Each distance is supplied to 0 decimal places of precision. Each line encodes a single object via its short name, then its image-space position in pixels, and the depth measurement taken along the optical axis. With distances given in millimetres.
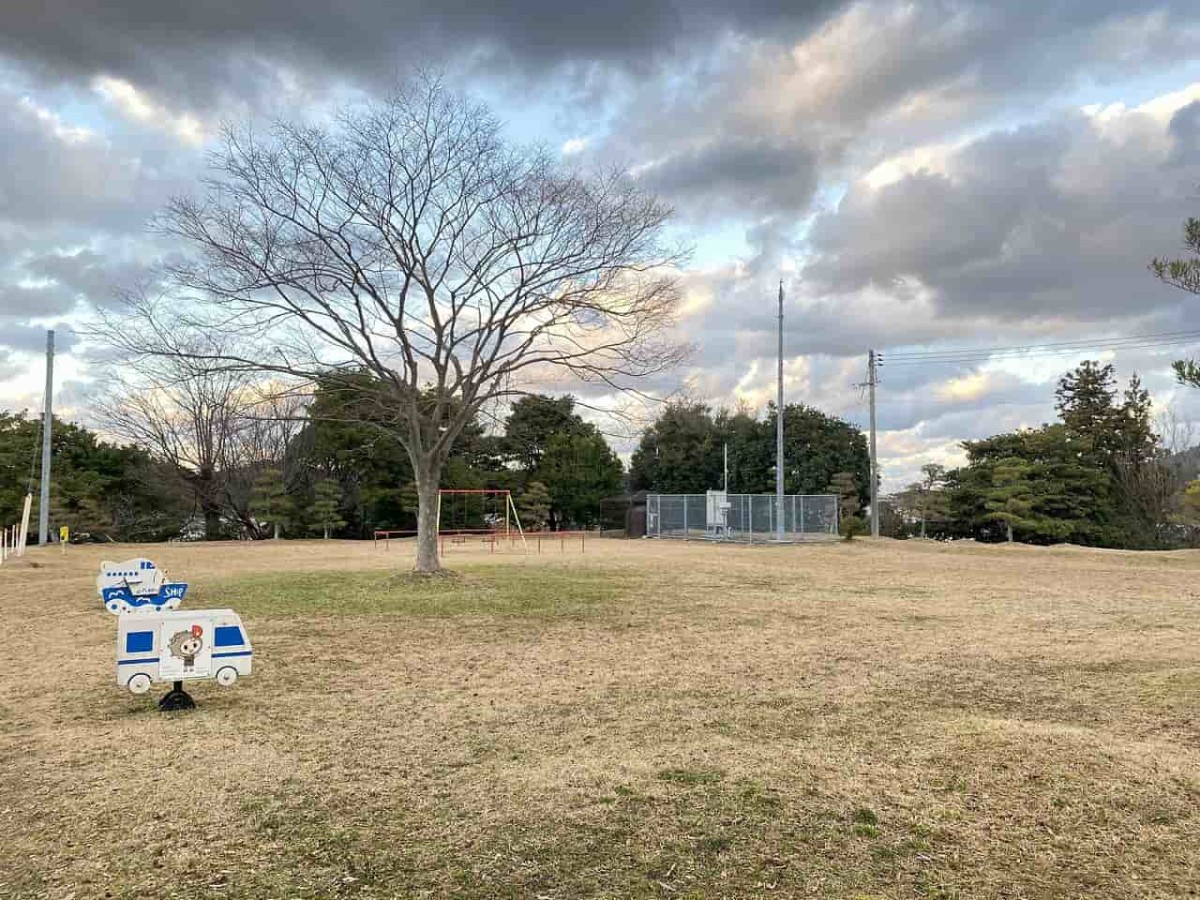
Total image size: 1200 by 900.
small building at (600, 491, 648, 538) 32875
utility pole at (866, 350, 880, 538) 27056
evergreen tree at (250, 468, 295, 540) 29547
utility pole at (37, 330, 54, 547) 22438
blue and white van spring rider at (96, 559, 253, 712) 4895
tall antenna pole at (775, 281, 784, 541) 24250
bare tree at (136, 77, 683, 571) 11648
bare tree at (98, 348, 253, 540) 31000
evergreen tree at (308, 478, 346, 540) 30478
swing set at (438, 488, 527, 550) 32406
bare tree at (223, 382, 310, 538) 30984
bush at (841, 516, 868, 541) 26339
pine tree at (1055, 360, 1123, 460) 33125
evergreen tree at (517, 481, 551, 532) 35281
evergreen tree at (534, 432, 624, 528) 37856
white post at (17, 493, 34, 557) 19281
